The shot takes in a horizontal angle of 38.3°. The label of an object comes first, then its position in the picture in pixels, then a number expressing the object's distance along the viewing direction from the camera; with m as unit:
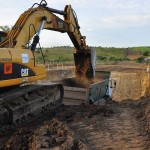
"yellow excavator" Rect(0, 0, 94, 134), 5.48
